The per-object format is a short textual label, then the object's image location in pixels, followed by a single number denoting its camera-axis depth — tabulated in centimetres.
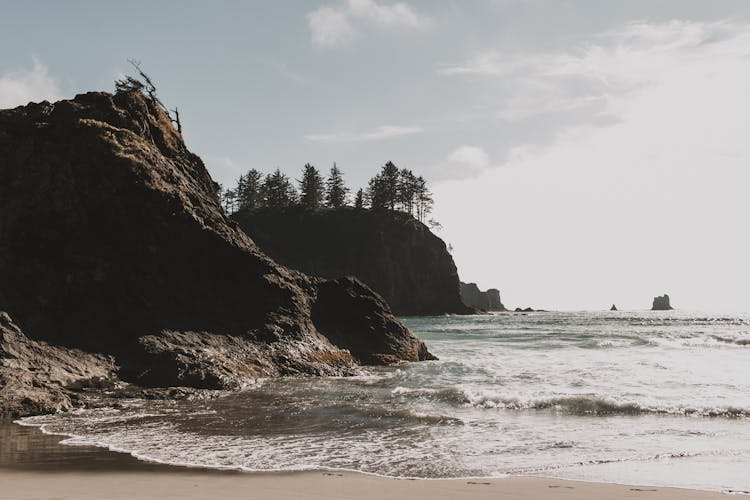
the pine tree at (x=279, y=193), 8869
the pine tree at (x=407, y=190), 9135
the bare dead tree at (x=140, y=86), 2480
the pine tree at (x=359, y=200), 8612
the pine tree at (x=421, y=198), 9329
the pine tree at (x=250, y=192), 9406
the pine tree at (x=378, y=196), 8612
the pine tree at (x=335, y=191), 9188
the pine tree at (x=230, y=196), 9888
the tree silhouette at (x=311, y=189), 8606
